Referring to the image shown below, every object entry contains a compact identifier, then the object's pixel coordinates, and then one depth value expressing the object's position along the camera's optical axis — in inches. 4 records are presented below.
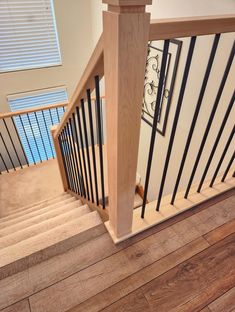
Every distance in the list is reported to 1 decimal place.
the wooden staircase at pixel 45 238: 44.1
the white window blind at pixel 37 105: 150.9
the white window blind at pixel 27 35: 124.3
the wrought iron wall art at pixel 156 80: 84.4
